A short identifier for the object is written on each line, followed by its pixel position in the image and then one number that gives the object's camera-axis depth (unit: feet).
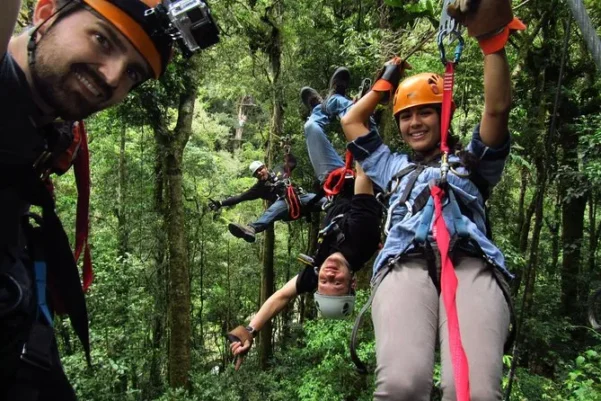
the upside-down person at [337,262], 10.12
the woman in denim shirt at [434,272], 5.51
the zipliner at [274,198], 20.56
